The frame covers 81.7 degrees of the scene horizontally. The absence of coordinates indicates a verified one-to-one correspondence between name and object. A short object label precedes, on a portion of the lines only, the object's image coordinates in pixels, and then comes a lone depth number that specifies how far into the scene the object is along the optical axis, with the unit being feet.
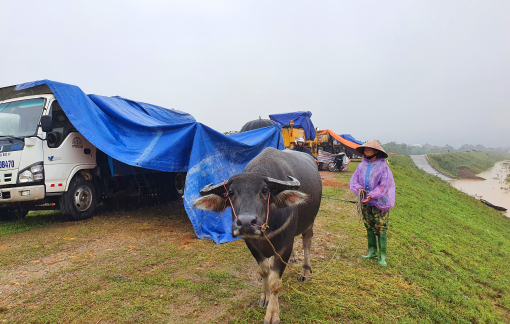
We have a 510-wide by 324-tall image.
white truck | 19.07
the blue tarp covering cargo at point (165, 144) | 19.48
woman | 14.48
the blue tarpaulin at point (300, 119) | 58.90
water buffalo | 8.64
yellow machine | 55.13
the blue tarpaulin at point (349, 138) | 88.17
